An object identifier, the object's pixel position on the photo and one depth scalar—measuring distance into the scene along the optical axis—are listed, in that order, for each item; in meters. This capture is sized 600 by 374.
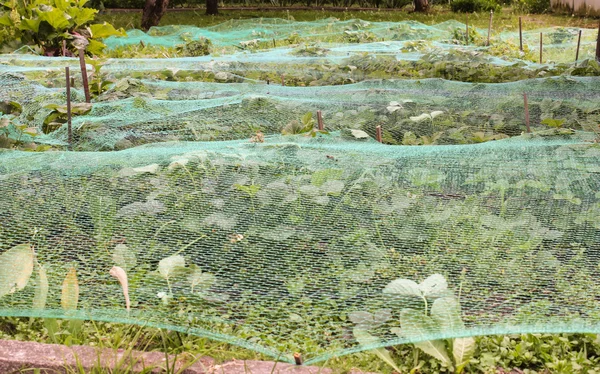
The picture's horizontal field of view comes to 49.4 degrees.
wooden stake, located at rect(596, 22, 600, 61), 5.08
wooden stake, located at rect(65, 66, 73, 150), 3.16
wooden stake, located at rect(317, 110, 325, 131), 3.08
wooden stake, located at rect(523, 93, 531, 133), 3.21
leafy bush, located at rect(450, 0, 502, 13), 14.37
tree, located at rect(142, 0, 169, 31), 10.62
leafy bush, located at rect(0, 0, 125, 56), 6.21
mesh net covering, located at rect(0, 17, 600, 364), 1.83
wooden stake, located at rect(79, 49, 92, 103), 3.69
